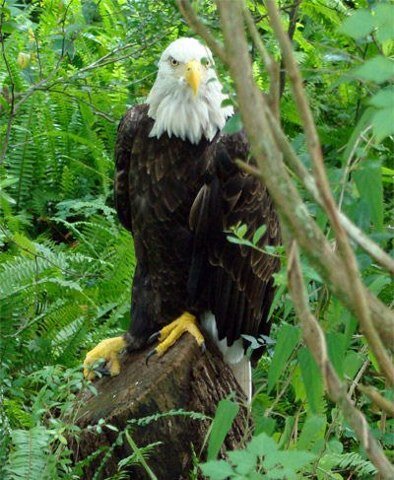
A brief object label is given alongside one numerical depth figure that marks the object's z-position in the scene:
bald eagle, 8.77
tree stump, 7.70
